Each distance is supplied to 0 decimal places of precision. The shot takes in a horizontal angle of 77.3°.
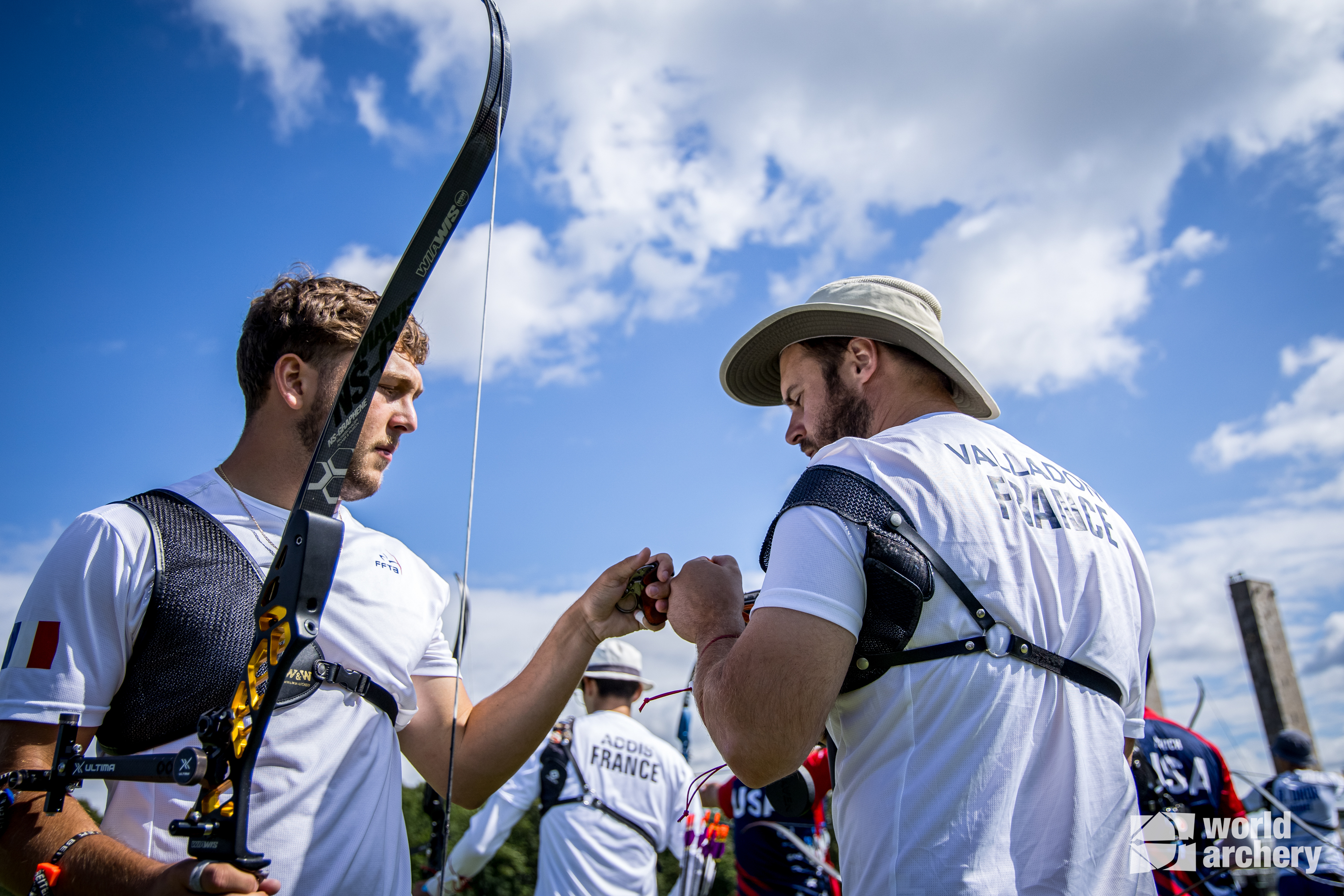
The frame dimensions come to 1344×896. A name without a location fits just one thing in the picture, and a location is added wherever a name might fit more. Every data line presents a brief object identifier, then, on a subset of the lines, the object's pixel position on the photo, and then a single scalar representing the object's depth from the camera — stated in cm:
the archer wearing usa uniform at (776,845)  564
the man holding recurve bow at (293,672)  166
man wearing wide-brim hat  152
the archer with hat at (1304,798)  571
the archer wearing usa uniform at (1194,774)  424
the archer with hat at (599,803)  558
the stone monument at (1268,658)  806
